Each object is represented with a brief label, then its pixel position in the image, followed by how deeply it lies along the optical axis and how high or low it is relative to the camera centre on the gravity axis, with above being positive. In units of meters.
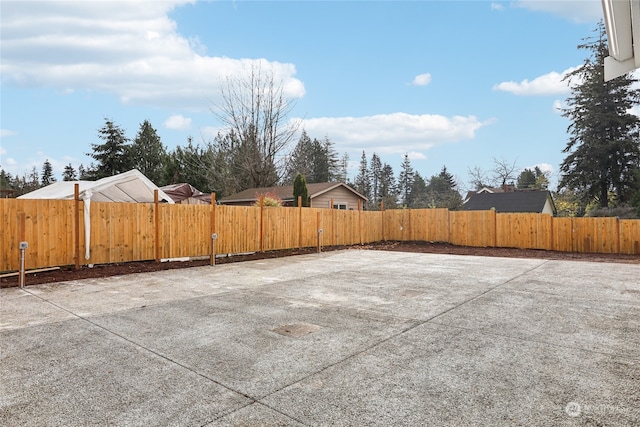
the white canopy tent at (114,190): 9.36 +0.76
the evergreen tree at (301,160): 26.28 +4.61
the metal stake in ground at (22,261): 6.47 -0.71
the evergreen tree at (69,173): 37.88 +4.67
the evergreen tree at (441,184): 52.90 +4.78
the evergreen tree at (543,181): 38.72 +3.43
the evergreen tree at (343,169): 43.41 +5.68
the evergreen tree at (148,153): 30.50 +5.35
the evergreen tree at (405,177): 57.53 +5.95
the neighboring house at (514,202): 24.97 +0.91
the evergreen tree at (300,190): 18.83 +1.35
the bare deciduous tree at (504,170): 35.62 +4.26
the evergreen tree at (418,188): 52.77 +4.05
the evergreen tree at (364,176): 52.88 +5.90
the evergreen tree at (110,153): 29.36 +5.18
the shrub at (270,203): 13.42 +0.51
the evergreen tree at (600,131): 22.56 +5.13
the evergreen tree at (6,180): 29.54 +3.31
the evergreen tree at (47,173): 39.94 +5.10
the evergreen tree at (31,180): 26.38 +3.51
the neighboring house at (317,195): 20.91 +1.24
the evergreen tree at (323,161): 39.11 +5.97
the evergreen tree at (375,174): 54.73 +6.28
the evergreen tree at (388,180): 54.38 +5.40
